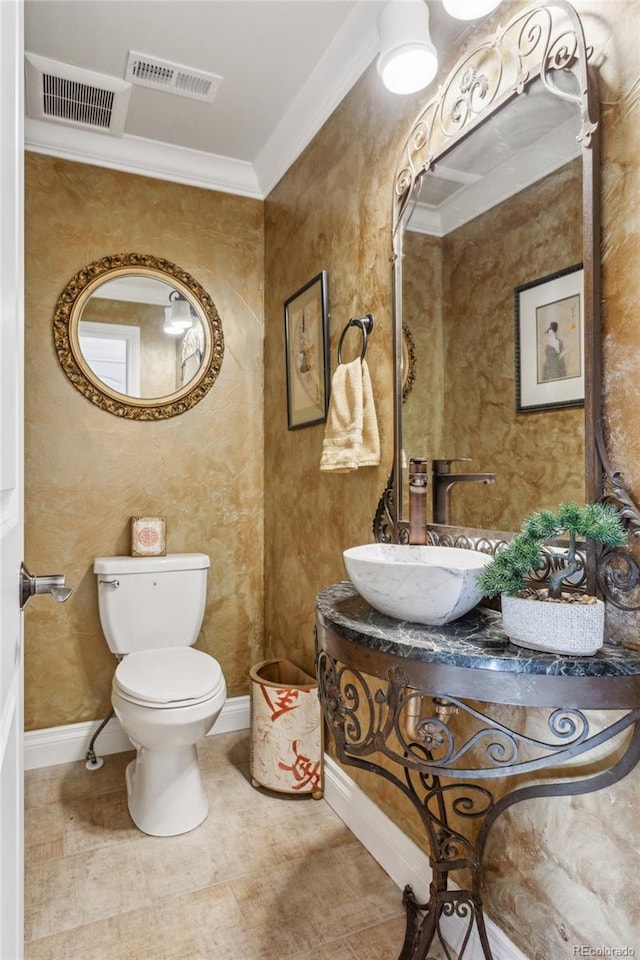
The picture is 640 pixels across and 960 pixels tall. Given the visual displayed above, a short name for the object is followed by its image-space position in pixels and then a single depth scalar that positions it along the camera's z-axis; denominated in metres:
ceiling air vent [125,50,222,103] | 2.01
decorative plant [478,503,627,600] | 0.94
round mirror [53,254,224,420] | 2.42
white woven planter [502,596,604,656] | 0.92
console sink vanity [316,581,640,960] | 0.90
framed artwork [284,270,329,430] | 2.11
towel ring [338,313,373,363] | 1.80
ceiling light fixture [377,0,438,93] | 1.34
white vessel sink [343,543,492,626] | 1.05
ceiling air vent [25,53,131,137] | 2.03
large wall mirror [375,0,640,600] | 1.10
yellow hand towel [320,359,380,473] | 1.73
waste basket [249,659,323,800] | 2.03
